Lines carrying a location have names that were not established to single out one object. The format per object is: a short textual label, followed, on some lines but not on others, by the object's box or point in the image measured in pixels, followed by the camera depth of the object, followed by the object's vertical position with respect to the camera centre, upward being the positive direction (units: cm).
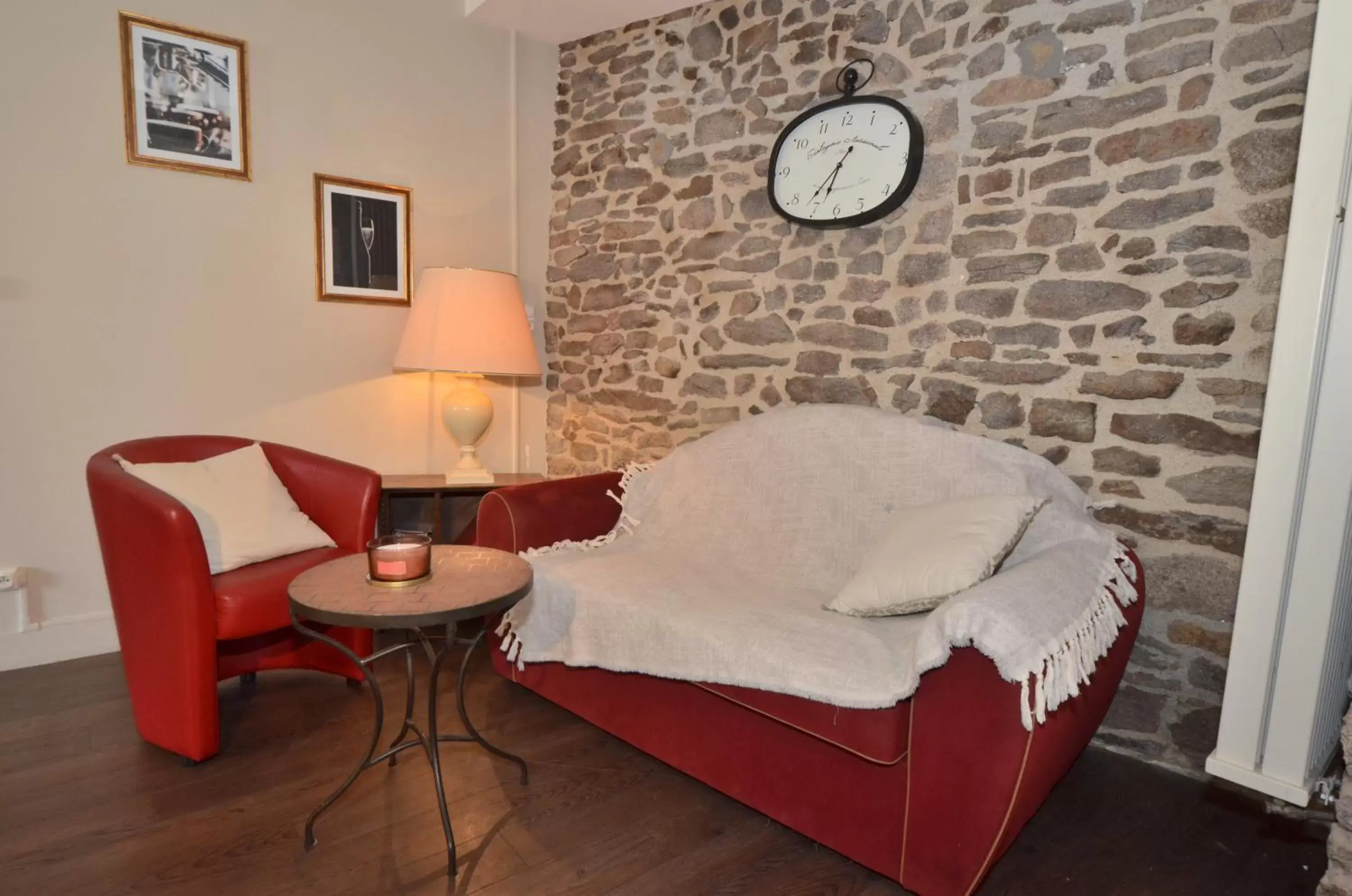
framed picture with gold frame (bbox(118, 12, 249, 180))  276 +89
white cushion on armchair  232 -50
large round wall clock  258 +71
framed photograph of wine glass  321 +46
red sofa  148 -86
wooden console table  305 -66
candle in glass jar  179 -48
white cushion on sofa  178 -44
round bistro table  161 -53
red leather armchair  202 -71
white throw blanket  154 -54
